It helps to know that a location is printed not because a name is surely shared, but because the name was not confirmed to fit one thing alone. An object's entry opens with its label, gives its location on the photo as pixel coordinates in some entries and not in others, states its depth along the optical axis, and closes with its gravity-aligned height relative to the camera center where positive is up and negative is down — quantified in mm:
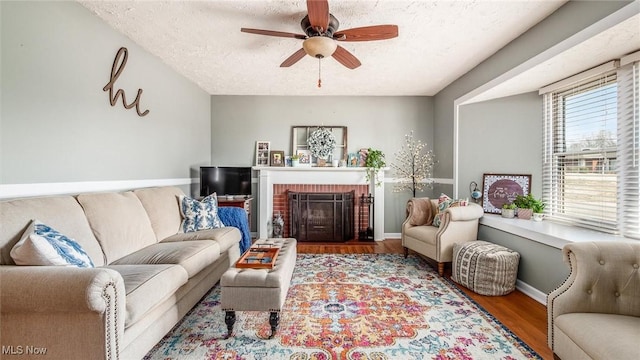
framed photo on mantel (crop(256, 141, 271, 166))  4816 +487
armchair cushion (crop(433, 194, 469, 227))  3268 -313
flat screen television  4035 -29
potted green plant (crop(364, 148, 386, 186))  4570 +281
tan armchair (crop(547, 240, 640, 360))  1341 -626
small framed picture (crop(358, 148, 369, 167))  4742 +397
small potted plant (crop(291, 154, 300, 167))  4656 +335
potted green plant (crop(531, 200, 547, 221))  2940 -322
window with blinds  2188 +255
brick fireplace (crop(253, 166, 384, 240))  4617 -116
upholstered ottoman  1864 -791
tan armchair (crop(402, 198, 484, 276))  3033 -641
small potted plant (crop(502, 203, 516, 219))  3146 -365
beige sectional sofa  1222 -591
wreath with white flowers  4703 +651
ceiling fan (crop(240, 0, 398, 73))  2083 +1199
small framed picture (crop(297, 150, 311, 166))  4734 +357
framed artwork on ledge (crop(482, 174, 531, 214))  3246 -115
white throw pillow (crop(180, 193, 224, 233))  3045 -413
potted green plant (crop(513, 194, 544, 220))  2976 -288
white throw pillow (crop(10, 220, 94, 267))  1413 -387
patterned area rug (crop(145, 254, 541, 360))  1771 -1127
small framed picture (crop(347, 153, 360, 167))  4727 +343
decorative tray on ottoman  2055 -642
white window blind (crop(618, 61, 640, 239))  2133 +245
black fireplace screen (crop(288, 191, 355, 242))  4605 -628
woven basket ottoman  2592 -883
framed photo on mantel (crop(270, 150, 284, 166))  4762 +376
